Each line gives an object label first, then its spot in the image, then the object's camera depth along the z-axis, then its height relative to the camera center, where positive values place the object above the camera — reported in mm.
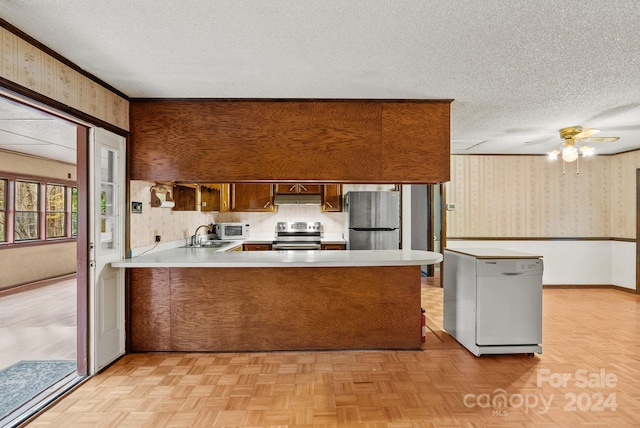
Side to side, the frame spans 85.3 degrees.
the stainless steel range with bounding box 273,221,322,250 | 5699 -321
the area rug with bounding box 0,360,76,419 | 2398 -1278
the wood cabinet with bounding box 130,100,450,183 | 3248 +704
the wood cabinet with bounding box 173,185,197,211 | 4069 +195
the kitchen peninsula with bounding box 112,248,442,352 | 3229 -877
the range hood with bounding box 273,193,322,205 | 5594 +229
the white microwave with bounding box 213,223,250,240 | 5488 -272
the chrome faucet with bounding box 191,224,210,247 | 4652 -355
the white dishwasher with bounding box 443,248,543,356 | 3135 -830
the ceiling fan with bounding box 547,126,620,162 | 3840 +863
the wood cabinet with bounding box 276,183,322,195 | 5672 +382
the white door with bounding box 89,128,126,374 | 2797 -280
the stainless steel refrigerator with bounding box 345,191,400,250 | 5434 -111
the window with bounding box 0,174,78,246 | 5863 +73
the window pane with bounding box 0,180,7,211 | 5809 +359
